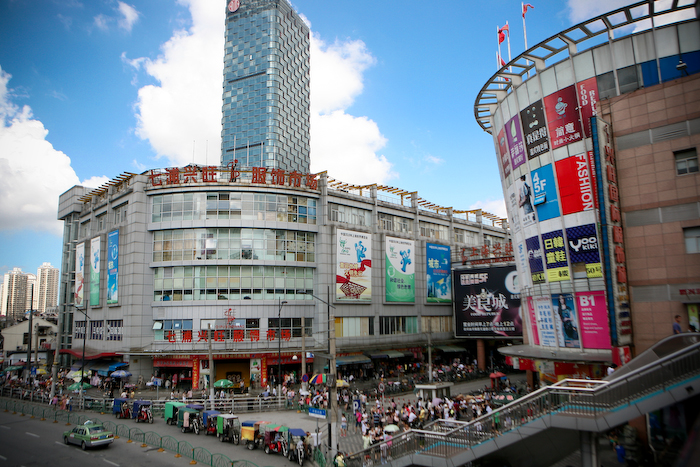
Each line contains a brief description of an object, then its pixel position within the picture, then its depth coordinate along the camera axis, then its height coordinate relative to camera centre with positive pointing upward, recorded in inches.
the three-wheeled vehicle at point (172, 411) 1258.6 -283.4
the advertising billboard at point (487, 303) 2076.8 -21.1
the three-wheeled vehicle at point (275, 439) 984.8 -288.5
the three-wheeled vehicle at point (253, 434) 1026.1 -286.7
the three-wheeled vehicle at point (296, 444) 916.6 -282.6
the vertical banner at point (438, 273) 2456.9 +144.3
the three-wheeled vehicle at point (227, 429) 1073.8 -289.9
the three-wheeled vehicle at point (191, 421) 1165.1 -286.8
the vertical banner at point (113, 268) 2049.7 +188.6
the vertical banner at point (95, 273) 2231.8 +181.2
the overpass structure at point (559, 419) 567.5 -167.0
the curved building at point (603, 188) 927.0 +250.2
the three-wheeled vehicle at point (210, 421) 1140.5 -285.1
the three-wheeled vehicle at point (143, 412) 1290.6 -289.7
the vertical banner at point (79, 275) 2432.3 +187.6
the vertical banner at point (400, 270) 2247.8 +155.4
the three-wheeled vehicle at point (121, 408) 1347.2 -291.0
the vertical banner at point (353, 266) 2058.3 +166.4
